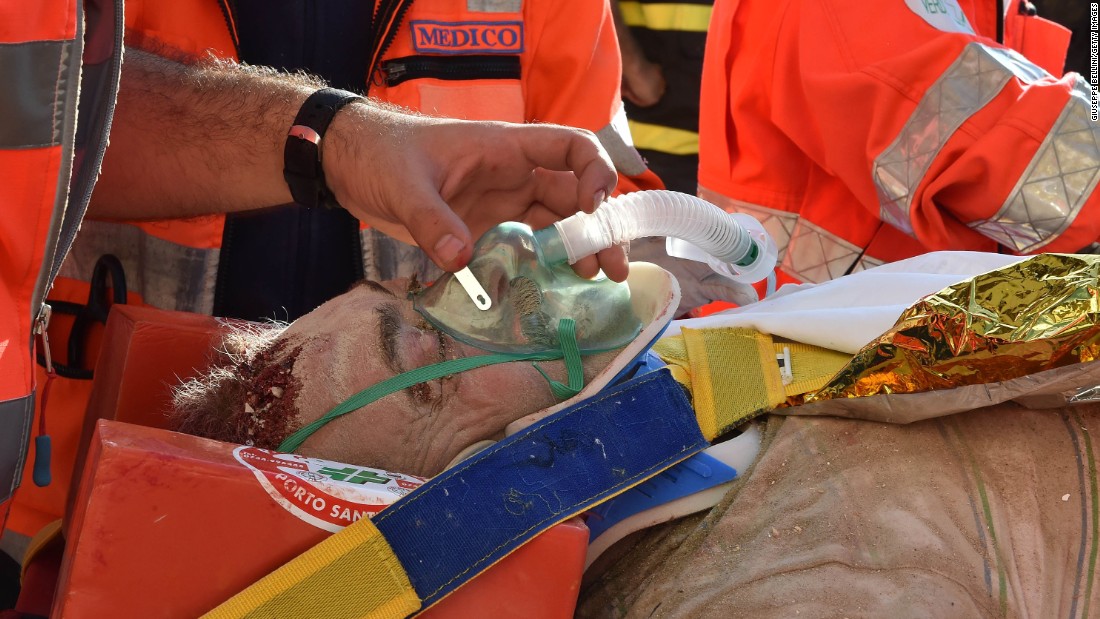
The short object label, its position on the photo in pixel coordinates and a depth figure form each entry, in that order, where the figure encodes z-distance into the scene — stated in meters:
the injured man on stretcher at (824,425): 1.69
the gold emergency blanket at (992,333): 1.71
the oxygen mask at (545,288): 1.80
